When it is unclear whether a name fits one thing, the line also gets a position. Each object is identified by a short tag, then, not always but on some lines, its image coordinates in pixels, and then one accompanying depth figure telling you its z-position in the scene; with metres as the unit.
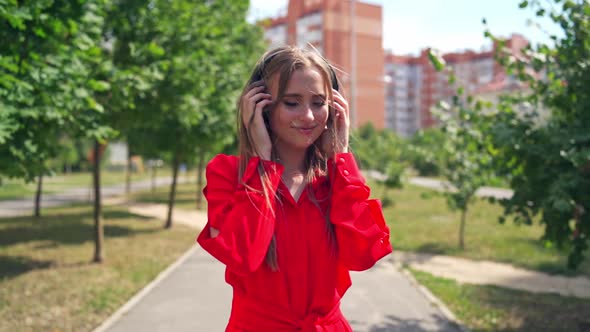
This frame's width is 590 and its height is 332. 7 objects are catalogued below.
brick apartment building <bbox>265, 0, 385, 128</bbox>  67.62
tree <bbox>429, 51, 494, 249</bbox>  5.84
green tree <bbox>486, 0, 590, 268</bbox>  4.70
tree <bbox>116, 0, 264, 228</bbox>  8.62
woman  1.88
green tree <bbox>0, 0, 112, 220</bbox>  4.32
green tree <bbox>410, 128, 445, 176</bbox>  12.18
